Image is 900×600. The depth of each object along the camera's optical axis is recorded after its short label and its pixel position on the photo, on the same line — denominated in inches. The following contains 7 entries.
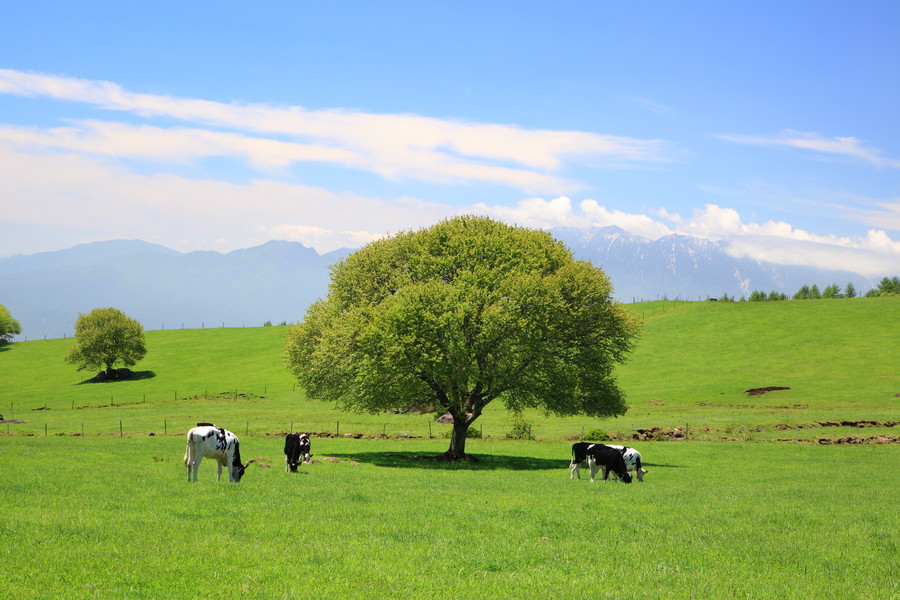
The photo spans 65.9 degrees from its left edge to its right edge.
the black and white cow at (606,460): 1375.5
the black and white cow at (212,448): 1091.3
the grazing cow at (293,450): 1440.0
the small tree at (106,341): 5482.3
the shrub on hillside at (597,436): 2151.8
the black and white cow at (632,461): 1395.2
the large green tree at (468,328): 1777.8
